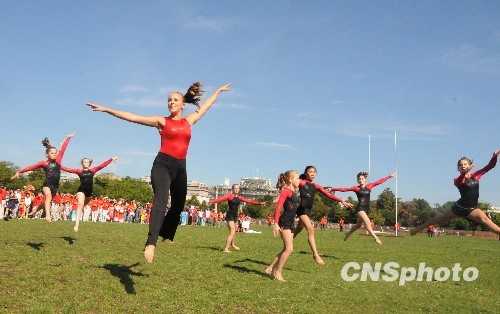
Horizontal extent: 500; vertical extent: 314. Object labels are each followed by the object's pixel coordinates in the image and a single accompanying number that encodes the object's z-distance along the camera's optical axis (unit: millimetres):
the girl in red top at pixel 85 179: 17672
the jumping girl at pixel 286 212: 11188
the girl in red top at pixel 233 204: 18125
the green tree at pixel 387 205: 141738
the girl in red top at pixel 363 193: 19078
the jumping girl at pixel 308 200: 13748
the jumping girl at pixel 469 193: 12484
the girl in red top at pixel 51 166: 15377
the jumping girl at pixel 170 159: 7805
